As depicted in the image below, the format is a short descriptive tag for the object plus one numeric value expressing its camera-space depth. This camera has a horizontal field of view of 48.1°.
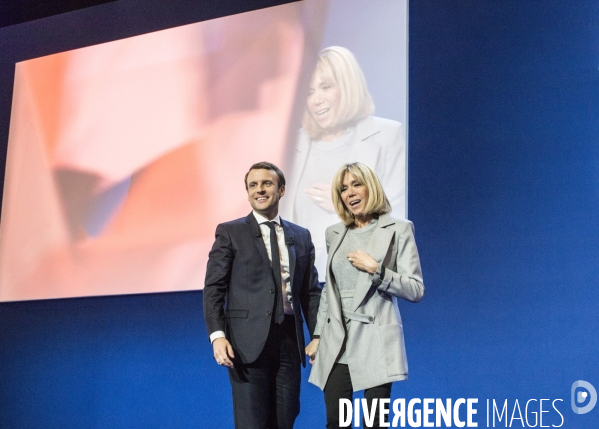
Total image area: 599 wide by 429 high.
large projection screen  3.67
